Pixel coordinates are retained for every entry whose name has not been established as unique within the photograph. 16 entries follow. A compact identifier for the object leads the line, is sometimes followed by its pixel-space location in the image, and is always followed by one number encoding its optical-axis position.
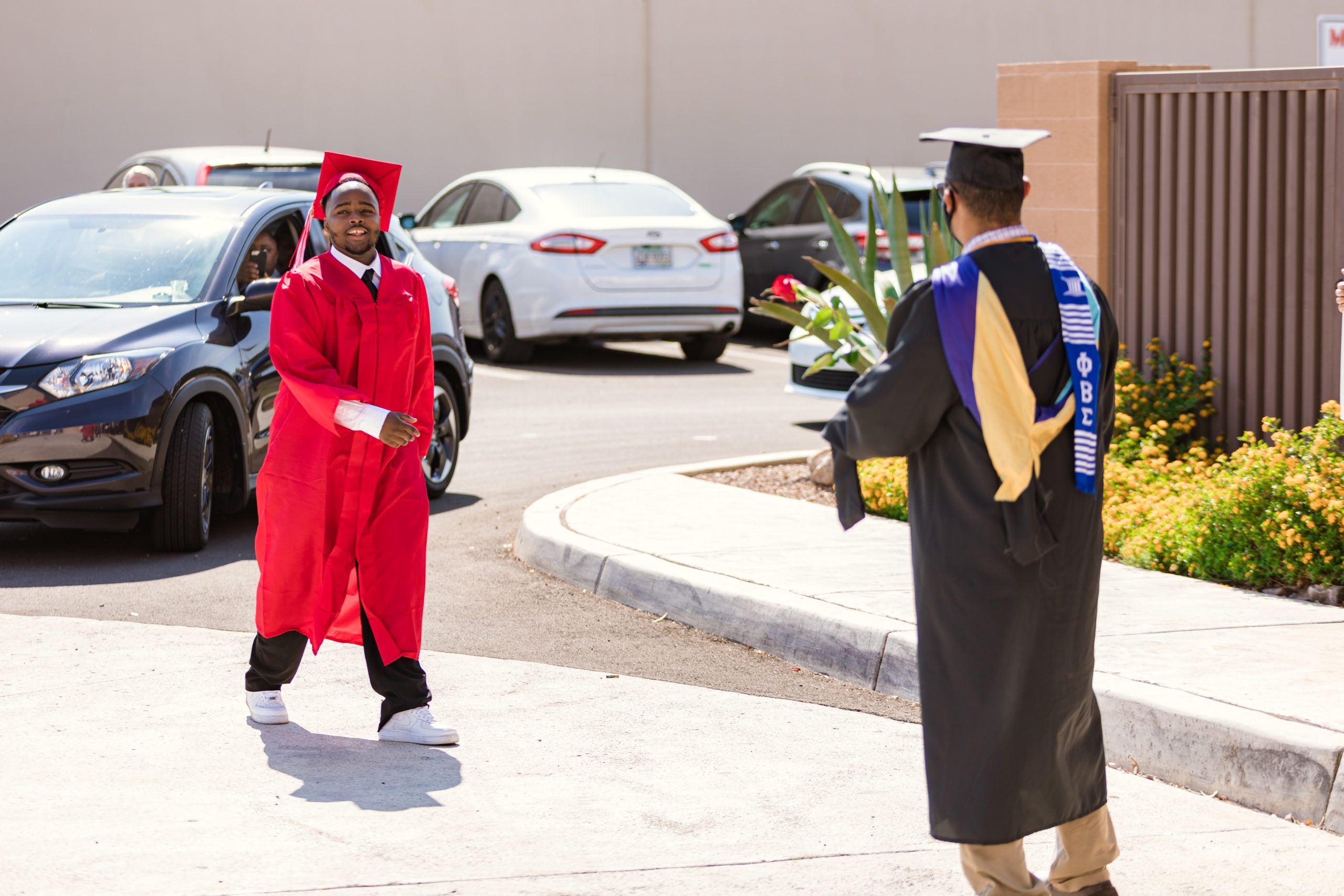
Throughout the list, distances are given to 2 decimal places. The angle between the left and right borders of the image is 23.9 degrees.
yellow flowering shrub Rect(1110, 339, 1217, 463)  15.50
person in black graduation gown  6.42
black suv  13.76
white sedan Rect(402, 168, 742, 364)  27.03
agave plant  16.19
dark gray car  28.08
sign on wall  15.73
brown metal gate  14.87
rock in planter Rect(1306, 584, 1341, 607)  11.62
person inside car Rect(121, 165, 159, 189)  21.46
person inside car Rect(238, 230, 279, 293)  15.63
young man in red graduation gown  9.46
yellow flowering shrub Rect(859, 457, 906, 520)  15.22
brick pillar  16.84
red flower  15.76
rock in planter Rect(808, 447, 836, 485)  16.71
